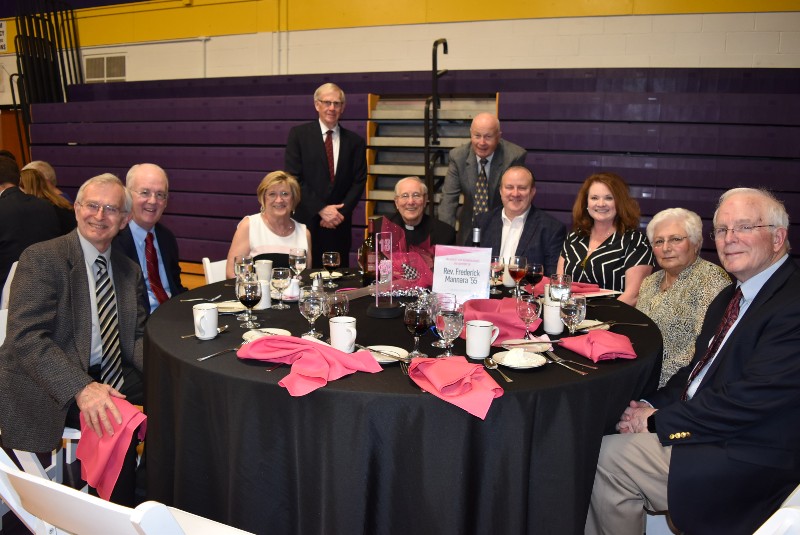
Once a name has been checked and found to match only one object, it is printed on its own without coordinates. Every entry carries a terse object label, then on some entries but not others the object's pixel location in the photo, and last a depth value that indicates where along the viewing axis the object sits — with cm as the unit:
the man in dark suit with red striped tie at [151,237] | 309
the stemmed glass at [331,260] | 309
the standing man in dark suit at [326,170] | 478
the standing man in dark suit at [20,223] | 391
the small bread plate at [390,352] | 176
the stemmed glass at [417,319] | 180
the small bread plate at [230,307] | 238
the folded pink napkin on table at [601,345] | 185
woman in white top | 377
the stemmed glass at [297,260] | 309
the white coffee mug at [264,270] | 283
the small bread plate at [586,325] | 223
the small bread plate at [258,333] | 196
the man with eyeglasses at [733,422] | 171
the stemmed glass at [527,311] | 215
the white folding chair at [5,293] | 282
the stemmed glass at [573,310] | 209
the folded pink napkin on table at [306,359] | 158
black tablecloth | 155
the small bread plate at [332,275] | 322
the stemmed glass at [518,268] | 279
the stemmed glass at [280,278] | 240
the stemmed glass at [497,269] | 309
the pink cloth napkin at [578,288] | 285
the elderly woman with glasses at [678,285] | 245
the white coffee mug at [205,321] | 197
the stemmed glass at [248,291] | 213
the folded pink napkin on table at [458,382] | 151
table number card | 231
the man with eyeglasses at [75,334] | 198
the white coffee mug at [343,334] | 184
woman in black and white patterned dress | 326
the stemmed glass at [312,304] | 202
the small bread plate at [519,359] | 173
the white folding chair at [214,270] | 351
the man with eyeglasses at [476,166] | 448
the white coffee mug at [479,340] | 183
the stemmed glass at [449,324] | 185
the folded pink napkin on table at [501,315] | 207
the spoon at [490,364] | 174
